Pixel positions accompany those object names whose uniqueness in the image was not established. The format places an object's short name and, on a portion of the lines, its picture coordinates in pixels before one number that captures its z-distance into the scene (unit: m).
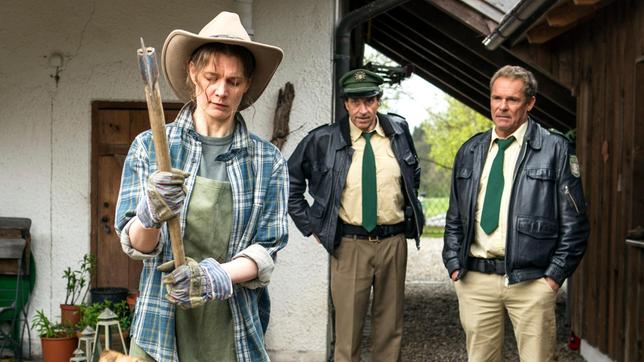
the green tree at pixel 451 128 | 29.84
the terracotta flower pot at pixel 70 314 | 6.86
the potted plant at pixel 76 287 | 6.90
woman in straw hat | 2.65
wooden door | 7.11
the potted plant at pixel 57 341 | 6.63
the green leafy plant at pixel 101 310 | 6.55
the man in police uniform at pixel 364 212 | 5.62
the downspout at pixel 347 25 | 6.96
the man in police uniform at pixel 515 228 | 4.72
